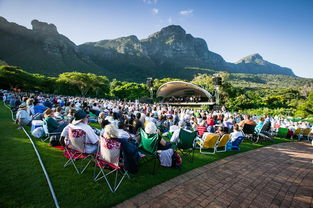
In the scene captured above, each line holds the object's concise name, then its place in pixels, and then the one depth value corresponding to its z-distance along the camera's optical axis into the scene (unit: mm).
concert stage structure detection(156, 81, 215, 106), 42906
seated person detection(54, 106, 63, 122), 6557
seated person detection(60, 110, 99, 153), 3502
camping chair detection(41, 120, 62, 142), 5070
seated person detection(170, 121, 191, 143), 5508
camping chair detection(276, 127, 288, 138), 12016
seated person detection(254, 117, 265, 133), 9312
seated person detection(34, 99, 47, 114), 7801
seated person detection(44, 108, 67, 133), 5027
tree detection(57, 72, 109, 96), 50719
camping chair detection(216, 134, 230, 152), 6002
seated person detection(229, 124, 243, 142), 6777
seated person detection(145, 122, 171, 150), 4562
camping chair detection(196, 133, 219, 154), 5684
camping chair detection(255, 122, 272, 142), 9042
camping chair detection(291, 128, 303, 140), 11550
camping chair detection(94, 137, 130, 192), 3039
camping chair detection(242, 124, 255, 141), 8622
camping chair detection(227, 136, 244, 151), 6738
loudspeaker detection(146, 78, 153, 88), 32081
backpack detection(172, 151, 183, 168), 4465
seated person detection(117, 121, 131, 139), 4266
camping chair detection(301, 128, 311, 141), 11673
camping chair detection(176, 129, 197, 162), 4848
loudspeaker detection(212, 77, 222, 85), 28400
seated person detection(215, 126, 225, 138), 6438
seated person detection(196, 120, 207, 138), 7785
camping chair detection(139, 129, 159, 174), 4005
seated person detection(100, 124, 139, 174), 3254
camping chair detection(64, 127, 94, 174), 3377
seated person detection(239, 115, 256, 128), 8656
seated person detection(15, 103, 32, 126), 7086
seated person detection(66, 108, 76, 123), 6076
